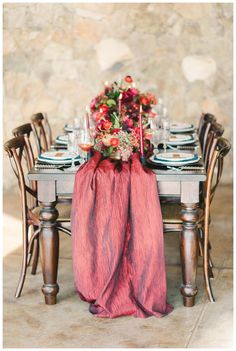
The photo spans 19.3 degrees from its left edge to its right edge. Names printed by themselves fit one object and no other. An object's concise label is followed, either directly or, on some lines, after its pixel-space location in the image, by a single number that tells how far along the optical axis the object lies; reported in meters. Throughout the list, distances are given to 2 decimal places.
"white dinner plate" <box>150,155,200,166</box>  3.73
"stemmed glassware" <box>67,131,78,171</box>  3.90
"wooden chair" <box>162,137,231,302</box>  3.67
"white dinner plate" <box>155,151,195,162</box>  3.76
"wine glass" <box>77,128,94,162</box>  3.72
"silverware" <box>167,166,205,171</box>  3.63
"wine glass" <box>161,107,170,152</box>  4.25
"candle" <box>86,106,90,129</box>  3.92
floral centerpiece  3.71
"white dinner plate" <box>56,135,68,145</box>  4.53
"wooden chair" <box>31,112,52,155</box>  4.69
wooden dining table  3.54
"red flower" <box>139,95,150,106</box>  4.77
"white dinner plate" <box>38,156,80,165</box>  3.82
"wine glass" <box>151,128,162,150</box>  4.21
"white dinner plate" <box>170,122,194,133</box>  5.09
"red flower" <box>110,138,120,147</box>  3.65
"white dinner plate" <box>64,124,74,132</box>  5.15
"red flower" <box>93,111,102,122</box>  4.20
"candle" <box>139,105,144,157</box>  3.68
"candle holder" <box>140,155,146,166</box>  3.66
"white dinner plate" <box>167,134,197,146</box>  4.45
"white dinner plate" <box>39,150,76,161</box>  3.86
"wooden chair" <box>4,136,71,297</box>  3.74
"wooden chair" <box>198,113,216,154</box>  4.68
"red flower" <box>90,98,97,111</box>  4.72
